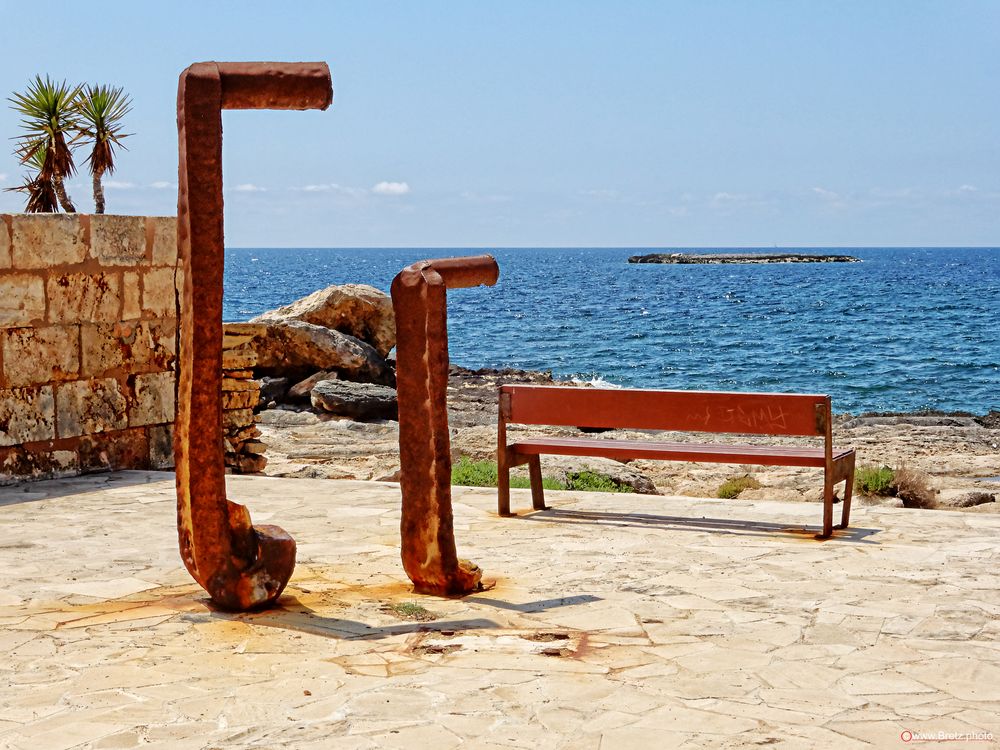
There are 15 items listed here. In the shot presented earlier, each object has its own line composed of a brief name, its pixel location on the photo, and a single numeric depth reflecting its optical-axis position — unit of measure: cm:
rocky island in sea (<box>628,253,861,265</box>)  13662
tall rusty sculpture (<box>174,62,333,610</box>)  447
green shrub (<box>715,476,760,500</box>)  1012
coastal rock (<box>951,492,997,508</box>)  920
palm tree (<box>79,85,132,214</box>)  1644
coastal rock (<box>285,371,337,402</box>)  1803
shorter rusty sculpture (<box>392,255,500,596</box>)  482
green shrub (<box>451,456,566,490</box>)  890
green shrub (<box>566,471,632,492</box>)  934
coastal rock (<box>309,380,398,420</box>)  1667
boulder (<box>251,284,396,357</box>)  1994
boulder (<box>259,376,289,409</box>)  1806
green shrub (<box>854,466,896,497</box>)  905
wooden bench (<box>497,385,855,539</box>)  646
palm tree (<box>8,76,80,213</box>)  1602
